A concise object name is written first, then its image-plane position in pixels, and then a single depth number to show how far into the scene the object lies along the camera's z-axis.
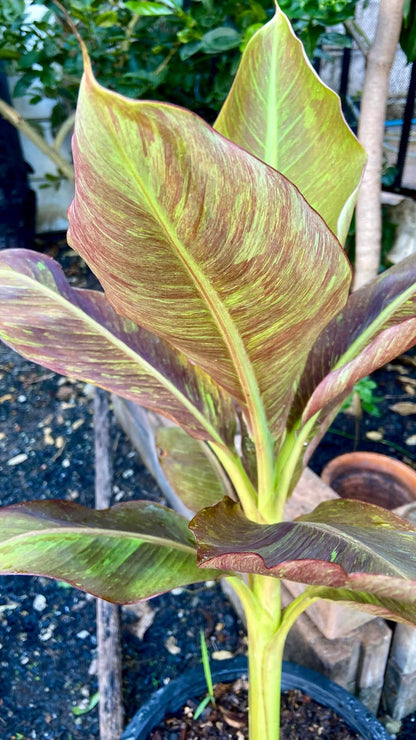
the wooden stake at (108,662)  1.11
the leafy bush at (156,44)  1.43
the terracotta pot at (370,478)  1.42
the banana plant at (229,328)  0.41
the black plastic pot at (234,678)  0.92
